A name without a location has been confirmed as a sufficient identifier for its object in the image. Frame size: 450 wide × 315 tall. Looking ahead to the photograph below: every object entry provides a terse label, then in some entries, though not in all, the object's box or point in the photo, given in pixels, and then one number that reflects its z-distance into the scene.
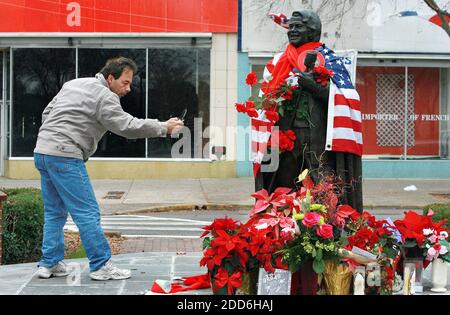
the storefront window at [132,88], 20.66
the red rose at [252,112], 6.53
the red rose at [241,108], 6.51
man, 6.36
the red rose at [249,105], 6.53
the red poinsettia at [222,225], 5.88
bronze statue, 6.56
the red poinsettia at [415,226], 6.16
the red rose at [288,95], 6.61
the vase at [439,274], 6.21
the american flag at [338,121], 6.50
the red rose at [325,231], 5.45
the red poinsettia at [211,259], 5.65
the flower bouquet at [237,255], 5.57
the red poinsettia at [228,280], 5.58
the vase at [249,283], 5.66
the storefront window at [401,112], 21.39
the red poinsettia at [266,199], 5.86
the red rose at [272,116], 6.50
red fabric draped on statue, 6.69
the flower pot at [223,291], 5.63
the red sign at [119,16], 20.34
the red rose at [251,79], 6.62
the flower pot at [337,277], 5.57
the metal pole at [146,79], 20.66
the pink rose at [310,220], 5.50
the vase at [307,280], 5.58
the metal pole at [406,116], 21.41
